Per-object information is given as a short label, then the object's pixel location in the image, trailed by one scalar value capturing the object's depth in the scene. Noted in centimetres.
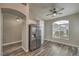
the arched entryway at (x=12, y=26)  257
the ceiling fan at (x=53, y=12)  267
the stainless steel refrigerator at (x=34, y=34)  288
